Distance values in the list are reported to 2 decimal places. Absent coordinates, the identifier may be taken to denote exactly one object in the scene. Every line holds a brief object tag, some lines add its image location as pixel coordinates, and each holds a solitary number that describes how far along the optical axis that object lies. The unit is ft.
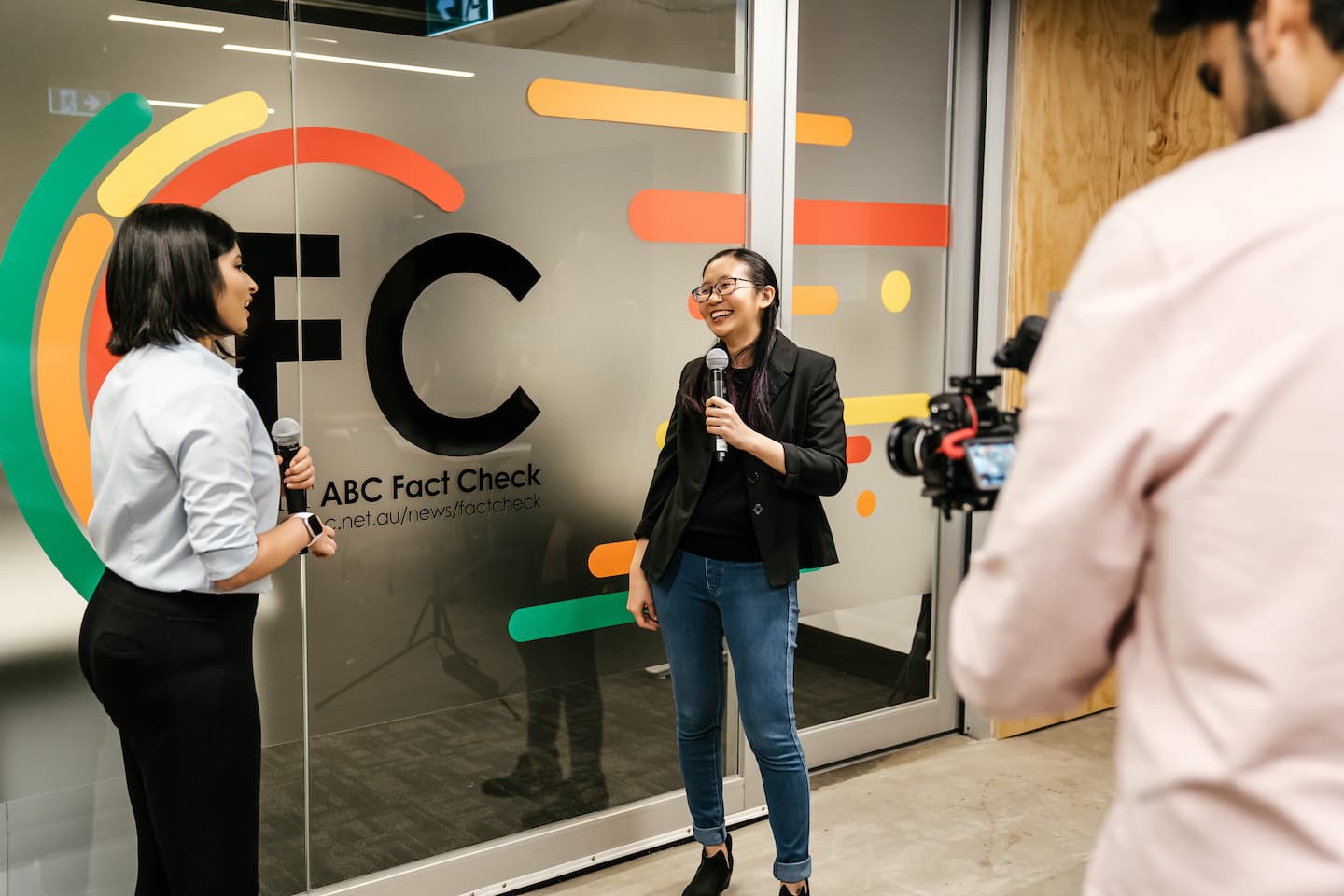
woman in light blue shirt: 7.35
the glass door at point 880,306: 13.85
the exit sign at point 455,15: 10.46
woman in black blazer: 10.37
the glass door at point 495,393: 10.20
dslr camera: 4.80
